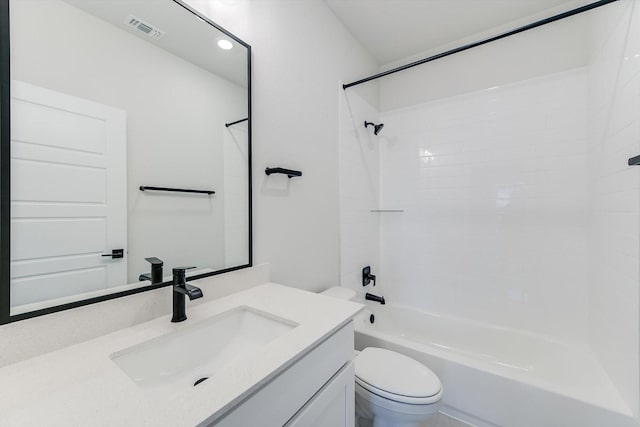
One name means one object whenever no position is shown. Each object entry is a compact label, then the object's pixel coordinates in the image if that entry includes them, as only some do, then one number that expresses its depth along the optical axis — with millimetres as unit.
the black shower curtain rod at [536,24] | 1159
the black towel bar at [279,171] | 1342
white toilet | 1123
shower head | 2279
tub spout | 2204
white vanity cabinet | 581
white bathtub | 1177
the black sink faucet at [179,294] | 854
